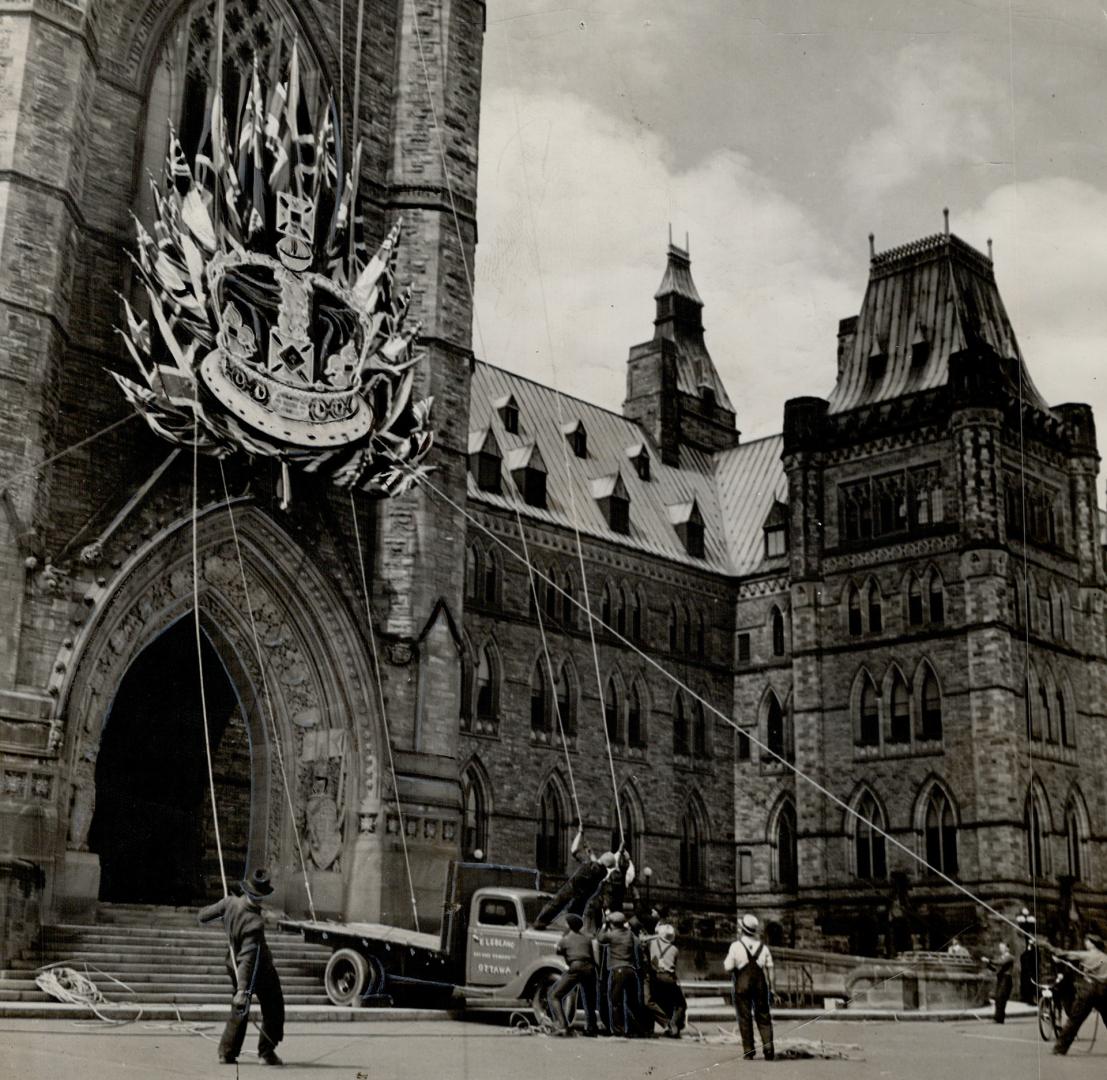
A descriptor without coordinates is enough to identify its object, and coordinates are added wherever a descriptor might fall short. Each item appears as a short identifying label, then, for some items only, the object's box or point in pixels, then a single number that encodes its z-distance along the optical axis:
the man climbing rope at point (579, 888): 17.27
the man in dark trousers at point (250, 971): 12.16
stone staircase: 18.25
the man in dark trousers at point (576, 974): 15.48
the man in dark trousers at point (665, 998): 16.52
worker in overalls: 14.41
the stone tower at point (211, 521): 19.92
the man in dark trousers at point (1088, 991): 15.30
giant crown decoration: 21.41
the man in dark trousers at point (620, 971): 15.66
